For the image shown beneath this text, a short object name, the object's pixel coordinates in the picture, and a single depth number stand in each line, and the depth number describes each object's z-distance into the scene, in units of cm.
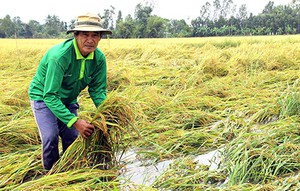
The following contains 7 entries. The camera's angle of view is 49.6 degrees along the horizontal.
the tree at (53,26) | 4658
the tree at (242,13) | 5777
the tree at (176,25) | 4806
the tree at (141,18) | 3756
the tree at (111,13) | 4689
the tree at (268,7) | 6223
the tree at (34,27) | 4675
